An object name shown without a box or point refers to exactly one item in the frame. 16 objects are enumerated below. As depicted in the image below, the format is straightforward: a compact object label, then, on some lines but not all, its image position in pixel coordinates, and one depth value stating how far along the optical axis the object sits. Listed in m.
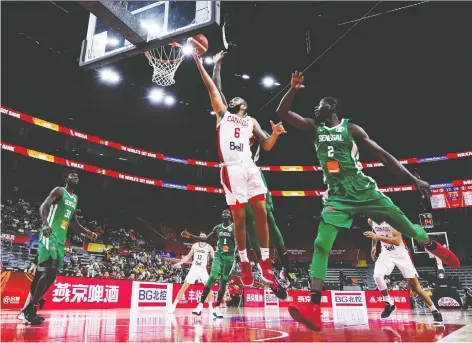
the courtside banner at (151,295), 15.38
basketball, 5.40
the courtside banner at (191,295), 16.95
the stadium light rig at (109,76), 23.41
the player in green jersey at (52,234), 5.96
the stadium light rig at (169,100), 27.04
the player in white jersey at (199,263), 10.80
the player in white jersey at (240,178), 4.66
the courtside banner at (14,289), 12.24
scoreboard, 26.98
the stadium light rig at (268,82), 23.80
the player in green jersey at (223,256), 9.41
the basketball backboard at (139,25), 5.70
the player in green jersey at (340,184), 3.83
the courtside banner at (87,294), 13.09
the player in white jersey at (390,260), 7.86
